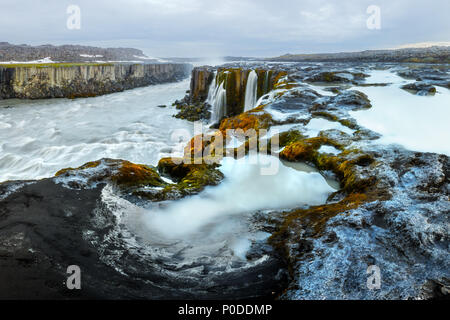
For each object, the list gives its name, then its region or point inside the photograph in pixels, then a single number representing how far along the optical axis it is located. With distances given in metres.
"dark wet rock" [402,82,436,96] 16.02
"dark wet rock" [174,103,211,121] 25.25
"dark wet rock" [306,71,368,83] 22.34
